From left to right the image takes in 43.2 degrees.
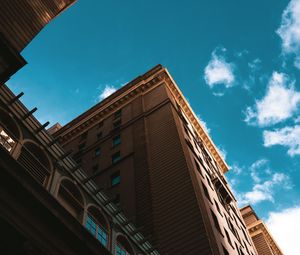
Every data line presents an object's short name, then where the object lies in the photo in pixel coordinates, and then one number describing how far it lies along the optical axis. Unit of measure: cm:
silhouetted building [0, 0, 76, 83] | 1554
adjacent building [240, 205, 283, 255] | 6494
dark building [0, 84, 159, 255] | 1369
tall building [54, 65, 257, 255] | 2856
